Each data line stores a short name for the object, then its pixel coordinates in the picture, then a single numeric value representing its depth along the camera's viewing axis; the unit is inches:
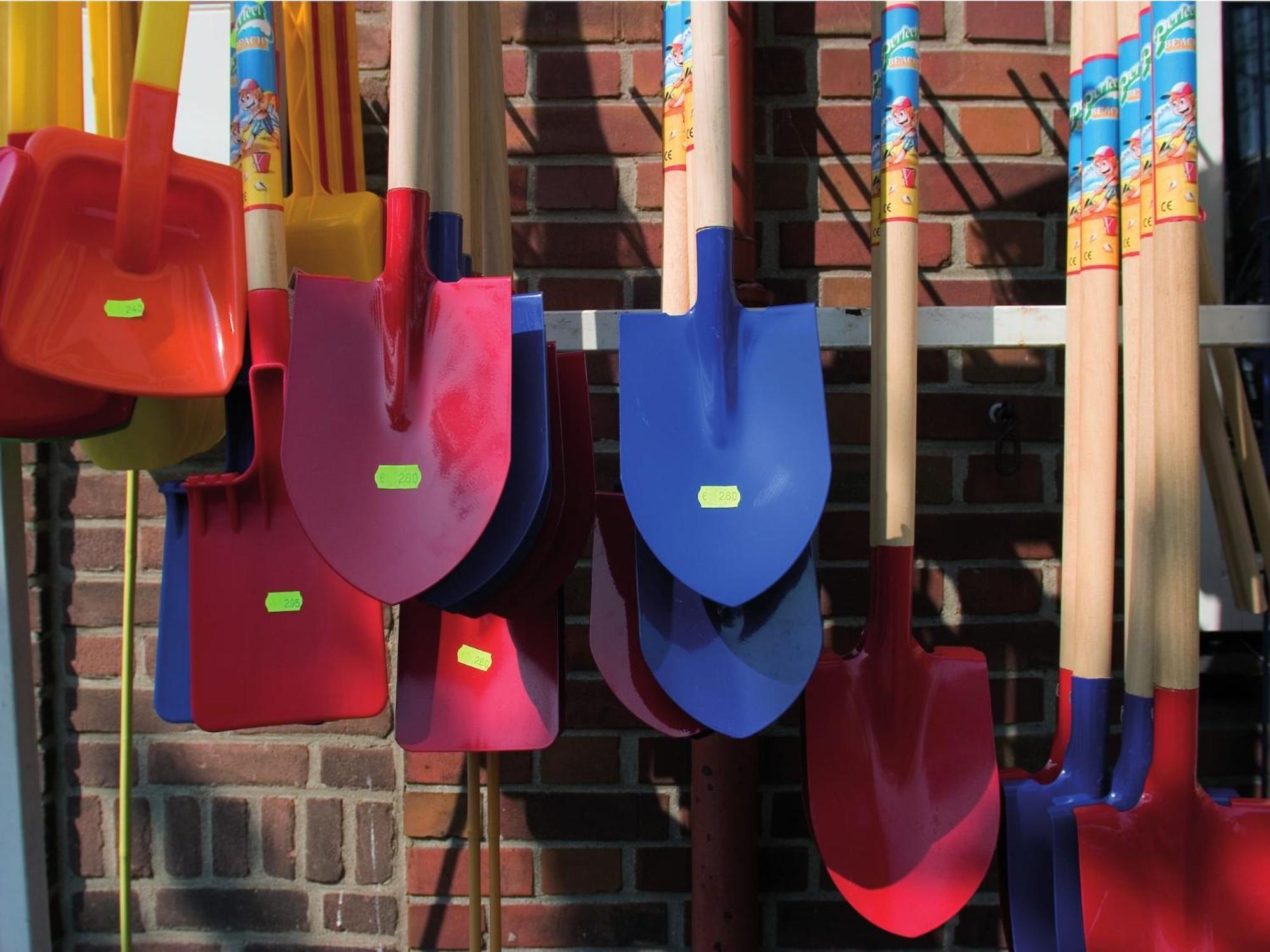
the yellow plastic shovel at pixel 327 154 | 38.1
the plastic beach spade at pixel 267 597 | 34.4
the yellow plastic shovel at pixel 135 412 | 38.9
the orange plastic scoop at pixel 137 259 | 31.7
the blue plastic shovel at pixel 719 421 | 29.8
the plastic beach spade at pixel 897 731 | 34.2
